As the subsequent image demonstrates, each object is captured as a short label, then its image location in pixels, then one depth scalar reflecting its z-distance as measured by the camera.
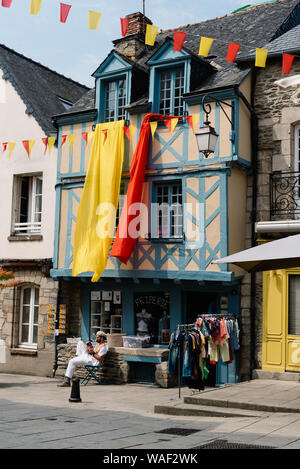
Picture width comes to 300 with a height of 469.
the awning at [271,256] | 8.16
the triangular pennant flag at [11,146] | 14.09
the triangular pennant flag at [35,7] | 8.79
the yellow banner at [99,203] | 12.20
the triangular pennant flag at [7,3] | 8.83
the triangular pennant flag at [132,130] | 12.38
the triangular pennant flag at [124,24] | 10.46
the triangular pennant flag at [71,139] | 13.23
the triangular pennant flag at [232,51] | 10.49
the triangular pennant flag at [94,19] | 9.35
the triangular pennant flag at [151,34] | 9.72
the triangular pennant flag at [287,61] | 10.88
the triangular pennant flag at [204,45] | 10.05
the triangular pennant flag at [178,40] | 10.91
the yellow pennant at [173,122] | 11.55
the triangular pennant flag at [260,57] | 10.79
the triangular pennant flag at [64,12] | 9.34
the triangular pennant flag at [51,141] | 13.44
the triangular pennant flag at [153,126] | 11.82
